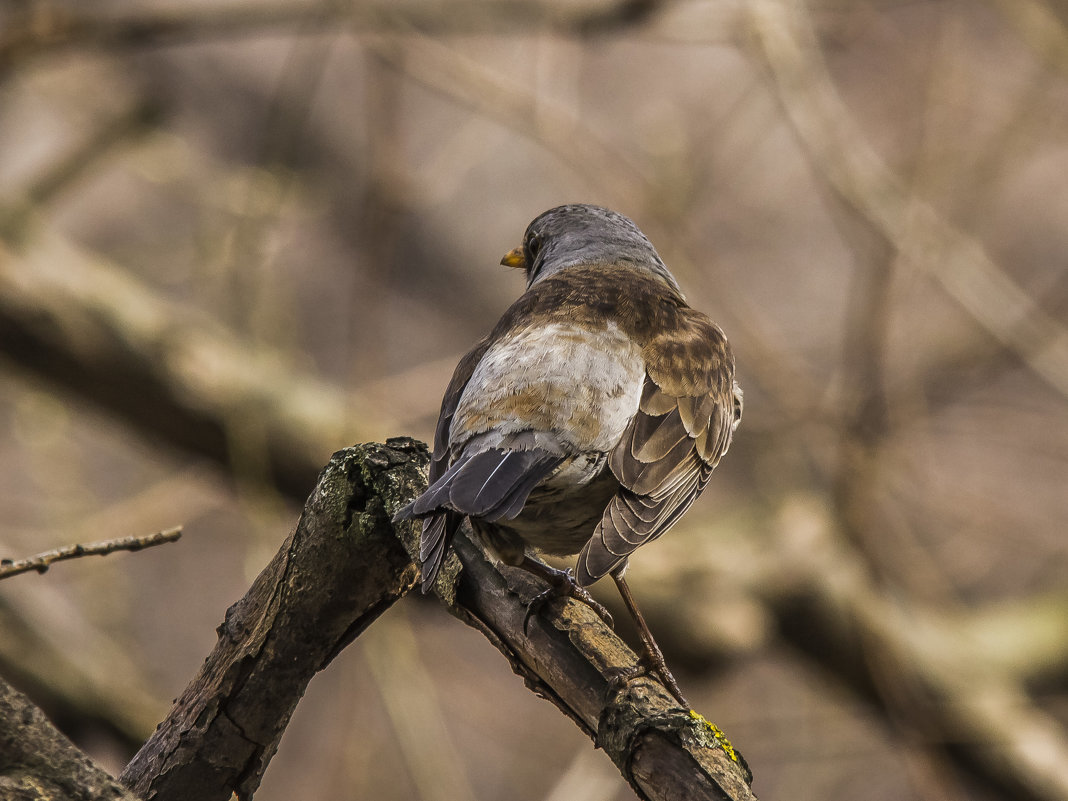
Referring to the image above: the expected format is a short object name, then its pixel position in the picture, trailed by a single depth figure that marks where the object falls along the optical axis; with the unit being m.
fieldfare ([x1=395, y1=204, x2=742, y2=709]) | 5.32
